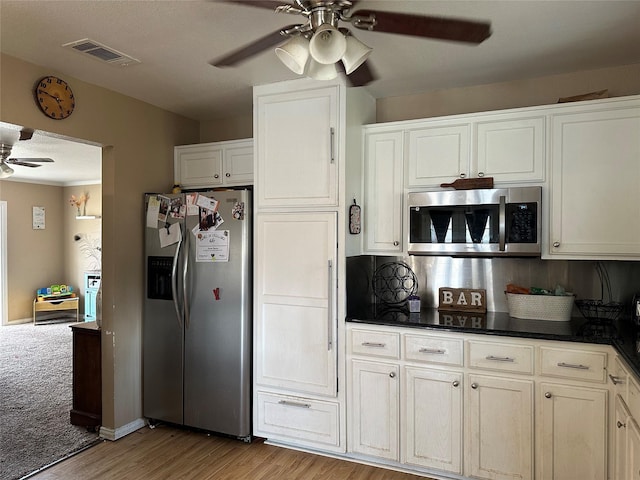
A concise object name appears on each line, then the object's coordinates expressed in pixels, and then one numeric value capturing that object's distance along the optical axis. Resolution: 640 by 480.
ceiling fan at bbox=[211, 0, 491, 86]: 1.60
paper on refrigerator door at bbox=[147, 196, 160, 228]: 3.19
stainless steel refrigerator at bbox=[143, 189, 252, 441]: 2.95
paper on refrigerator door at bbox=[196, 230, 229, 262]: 2.97
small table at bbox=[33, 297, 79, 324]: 7.04
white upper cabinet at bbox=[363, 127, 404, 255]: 2.87
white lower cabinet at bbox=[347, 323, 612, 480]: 2.19
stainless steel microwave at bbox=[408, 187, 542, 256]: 2.52
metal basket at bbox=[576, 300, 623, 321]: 2.52
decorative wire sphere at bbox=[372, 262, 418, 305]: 3.15
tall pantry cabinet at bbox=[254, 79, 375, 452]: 2.73
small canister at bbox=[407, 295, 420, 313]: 2.95
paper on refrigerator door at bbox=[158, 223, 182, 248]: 3.10
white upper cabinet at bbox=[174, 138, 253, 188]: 3.29
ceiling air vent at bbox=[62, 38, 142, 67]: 2.28
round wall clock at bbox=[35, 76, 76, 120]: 2.57
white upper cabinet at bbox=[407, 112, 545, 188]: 2.57
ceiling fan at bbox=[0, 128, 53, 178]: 4.14
